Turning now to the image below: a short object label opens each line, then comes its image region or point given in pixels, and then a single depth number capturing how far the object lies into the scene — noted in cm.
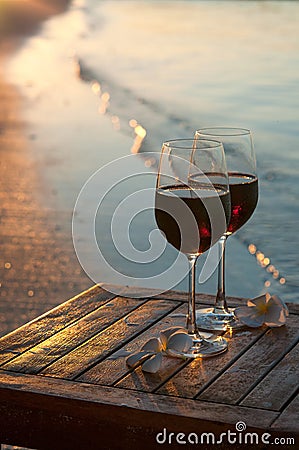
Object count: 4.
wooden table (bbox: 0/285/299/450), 176
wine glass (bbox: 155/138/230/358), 186
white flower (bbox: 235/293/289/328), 200
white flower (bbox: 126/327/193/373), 186
